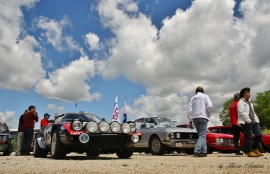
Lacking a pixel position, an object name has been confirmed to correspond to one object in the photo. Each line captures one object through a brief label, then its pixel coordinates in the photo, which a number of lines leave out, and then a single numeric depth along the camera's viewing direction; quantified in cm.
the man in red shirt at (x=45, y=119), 1361
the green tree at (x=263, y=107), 7575
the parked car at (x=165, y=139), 1150
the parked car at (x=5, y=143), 1320
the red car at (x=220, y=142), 1307
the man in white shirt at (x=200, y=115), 880
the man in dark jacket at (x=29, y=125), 1185
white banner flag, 2603
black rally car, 802
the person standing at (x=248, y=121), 871
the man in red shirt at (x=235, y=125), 1014
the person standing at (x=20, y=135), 1264
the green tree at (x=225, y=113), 7575
